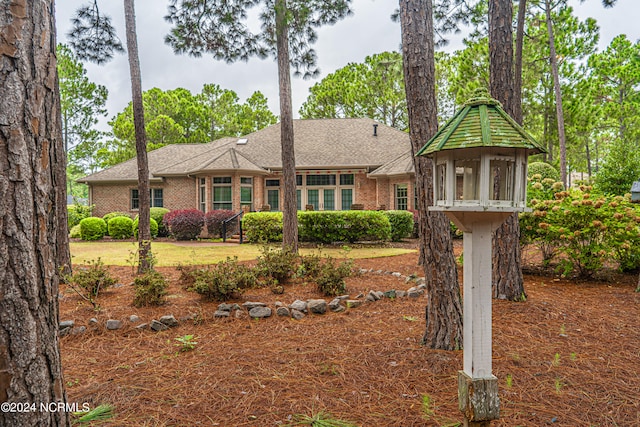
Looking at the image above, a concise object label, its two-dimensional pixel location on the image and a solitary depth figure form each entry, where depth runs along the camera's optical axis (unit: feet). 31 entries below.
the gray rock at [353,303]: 16.72
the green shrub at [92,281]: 17.28
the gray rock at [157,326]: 14.01
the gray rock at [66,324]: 13.56
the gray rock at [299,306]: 15.87
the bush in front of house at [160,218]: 53.65
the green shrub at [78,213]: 59.93
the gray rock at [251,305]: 15.87
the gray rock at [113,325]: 14.03
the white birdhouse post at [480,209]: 6.89
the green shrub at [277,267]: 20.66
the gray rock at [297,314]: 15.26
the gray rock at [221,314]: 15.19
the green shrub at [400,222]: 44.60
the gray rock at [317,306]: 15.89
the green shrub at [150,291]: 16.35
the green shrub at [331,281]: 18.45
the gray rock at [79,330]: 13.54
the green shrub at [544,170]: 48.49
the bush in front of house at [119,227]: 51.80
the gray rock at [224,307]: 15.58
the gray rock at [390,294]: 18.19
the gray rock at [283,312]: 15.40
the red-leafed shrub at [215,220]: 49.55
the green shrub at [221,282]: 16.93
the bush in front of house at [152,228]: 49.97
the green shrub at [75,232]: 53.57
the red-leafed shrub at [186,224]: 49.57
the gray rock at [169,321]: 14.26
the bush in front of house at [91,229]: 51.13
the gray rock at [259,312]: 15.19
